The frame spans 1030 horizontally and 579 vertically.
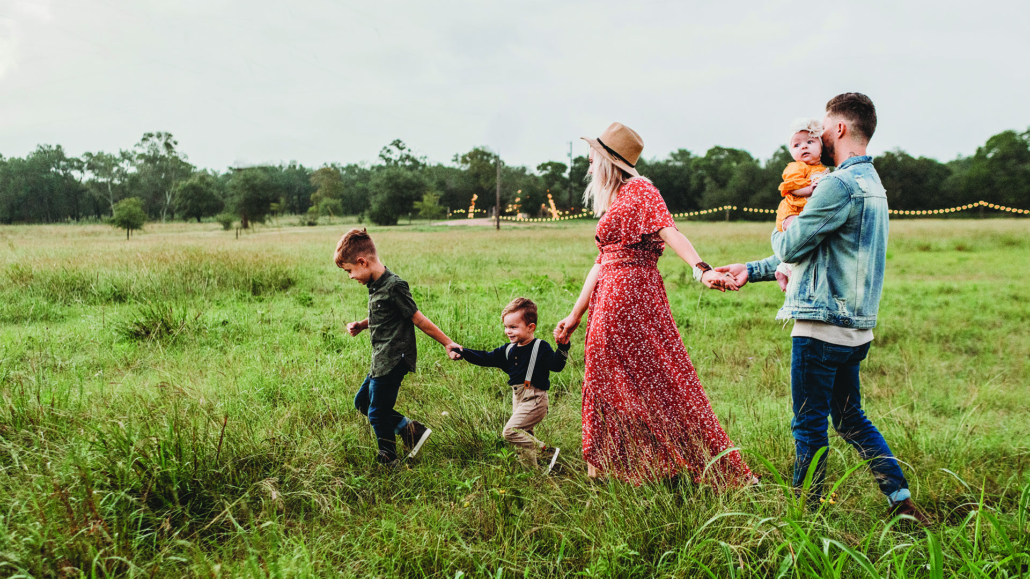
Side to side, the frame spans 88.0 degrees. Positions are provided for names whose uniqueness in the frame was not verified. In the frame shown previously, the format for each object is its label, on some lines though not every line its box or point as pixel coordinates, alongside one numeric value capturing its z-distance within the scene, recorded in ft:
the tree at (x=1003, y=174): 180.45
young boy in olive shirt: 10.59
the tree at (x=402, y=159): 278.11
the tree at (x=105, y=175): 145.69
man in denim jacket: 8.09
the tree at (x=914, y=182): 195.58
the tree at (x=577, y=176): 203.10
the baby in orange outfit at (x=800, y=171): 10.08
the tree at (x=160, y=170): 170.09
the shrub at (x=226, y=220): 153.07
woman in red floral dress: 9.68
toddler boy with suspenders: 10.61
